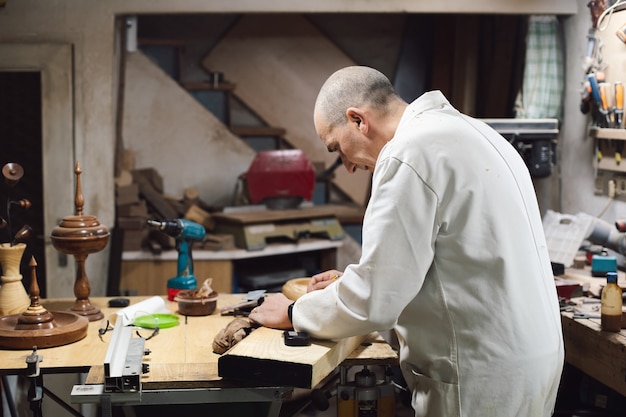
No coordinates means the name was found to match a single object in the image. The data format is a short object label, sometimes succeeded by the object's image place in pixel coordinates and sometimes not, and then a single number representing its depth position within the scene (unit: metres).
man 1.93
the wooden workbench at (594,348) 2.79
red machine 5.10
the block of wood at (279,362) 2.03
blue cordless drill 3.21
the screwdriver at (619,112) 3.86
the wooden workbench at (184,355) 2.14
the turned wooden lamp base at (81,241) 2.84
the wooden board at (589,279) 3.45
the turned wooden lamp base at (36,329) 2.52
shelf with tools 3.94
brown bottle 2.82
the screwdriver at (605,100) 3.99
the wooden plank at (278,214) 4.90
